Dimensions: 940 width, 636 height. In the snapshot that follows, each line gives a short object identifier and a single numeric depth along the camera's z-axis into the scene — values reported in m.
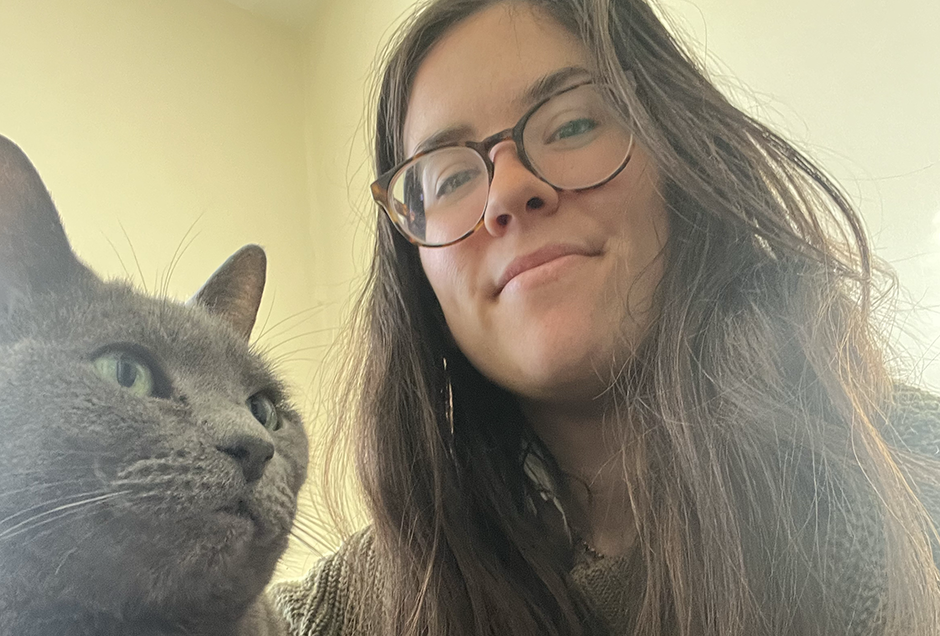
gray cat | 0.33
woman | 0.53
